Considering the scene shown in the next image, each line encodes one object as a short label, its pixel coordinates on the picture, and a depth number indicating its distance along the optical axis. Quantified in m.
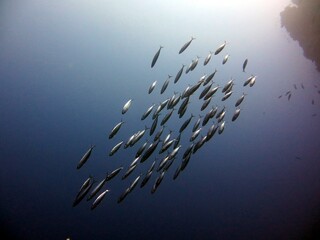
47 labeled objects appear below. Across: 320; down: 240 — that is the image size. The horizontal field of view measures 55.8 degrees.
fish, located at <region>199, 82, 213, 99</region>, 7.02
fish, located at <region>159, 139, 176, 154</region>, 6.69
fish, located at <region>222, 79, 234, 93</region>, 7.10
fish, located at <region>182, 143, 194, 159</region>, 6.80
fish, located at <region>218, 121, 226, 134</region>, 7.43
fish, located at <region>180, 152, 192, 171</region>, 6.72
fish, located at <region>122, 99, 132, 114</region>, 6.92
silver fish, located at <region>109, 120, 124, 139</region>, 6.52
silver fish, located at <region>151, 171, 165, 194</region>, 6.66
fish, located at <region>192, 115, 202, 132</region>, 7.18
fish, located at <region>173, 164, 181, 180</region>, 6.89
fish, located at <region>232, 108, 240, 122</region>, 7.67
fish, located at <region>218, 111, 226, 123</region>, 7.33
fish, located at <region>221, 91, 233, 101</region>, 7.28
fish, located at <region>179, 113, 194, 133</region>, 7.13
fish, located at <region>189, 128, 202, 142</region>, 7.23
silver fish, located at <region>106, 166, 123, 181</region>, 6.06
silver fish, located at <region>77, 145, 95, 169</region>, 6.00
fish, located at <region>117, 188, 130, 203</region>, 6.48
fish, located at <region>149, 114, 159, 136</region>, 6.73
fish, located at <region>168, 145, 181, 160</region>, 6.68
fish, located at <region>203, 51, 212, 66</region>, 7.39
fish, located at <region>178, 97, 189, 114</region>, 6.66
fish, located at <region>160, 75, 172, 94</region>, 7.23
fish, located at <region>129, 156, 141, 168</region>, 6.53
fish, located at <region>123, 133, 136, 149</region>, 6.65
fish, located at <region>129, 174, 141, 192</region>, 6.36
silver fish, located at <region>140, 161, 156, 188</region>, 6.64
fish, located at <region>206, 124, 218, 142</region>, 6.79
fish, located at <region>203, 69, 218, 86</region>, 6.92
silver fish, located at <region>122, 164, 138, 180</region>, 6.44
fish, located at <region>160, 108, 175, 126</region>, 6.89
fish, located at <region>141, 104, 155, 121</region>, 6.95
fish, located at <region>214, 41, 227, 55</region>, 7.14
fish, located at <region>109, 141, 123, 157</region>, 6.57
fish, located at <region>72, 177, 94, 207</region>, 5.65
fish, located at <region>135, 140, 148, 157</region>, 6.52
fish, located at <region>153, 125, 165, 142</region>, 6.88
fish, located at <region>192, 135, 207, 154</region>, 6.67
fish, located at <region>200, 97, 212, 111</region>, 7.25
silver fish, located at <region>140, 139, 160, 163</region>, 6.23
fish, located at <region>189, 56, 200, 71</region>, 7.09
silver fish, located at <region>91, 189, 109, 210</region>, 6.10
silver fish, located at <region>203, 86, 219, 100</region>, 6.86
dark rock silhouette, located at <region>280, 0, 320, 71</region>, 10.57
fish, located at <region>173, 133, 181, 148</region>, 6.97
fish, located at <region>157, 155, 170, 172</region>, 6.72
